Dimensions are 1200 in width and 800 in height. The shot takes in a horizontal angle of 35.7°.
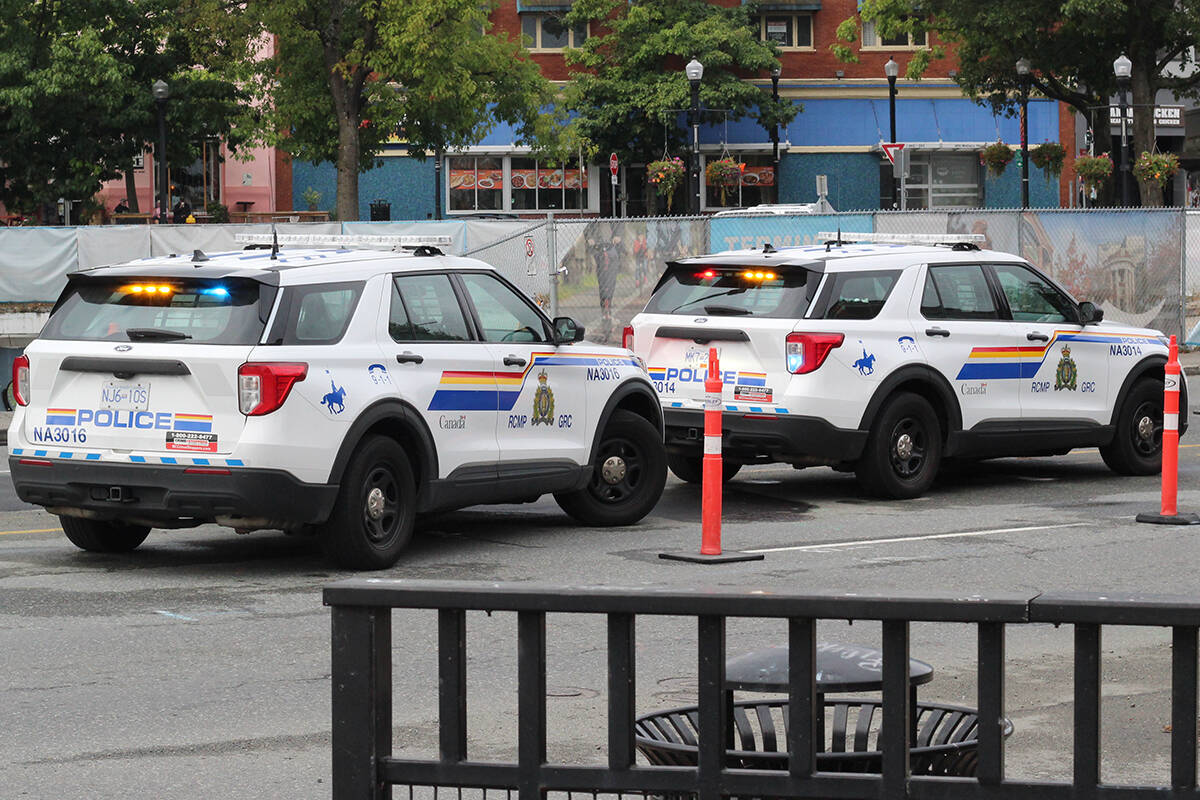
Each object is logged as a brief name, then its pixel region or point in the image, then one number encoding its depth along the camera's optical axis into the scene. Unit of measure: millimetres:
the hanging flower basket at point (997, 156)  51609
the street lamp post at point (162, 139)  38406
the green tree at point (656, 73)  55594
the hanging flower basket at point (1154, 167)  40375
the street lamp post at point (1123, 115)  38625
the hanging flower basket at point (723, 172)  48562
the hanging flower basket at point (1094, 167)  44500
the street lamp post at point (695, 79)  39875
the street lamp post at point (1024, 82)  44562
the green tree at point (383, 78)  38188
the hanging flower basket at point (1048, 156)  49000
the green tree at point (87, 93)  40812
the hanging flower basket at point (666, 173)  44031
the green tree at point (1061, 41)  42938
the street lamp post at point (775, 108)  56541
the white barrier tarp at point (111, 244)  26172
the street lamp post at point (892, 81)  49938
